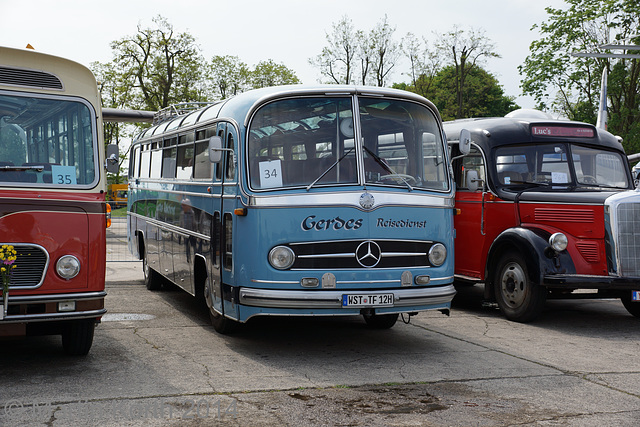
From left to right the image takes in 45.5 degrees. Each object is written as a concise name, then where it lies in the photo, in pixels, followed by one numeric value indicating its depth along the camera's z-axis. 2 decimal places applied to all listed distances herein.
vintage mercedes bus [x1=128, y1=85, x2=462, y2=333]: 7.59
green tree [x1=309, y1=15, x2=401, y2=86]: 37.84
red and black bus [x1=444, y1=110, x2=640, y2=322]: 9.66
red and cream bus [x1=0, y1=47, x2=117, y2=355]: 6.64
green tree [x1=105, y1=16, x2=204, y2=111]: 41.00
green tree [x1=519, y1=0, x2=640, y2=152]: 33.47
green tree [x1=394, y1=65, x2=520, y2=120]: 39.38
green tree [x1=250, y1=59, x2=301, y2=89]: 49.59
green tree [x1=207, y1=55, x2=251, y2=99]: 47.25
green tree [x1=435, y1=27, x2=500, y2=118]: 36.12
